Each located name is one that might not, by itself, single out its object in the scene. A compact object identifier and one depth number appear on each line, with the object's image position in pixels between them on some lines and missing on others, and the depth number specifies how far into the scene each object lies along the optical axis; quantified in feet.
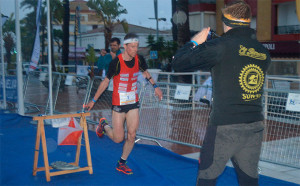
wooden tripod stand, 16.30
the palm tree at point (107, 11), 130.93
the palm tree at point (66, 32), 81.66
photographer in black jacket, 9.68
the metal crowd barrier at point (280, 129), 17.89
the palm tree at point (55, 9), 77.83
